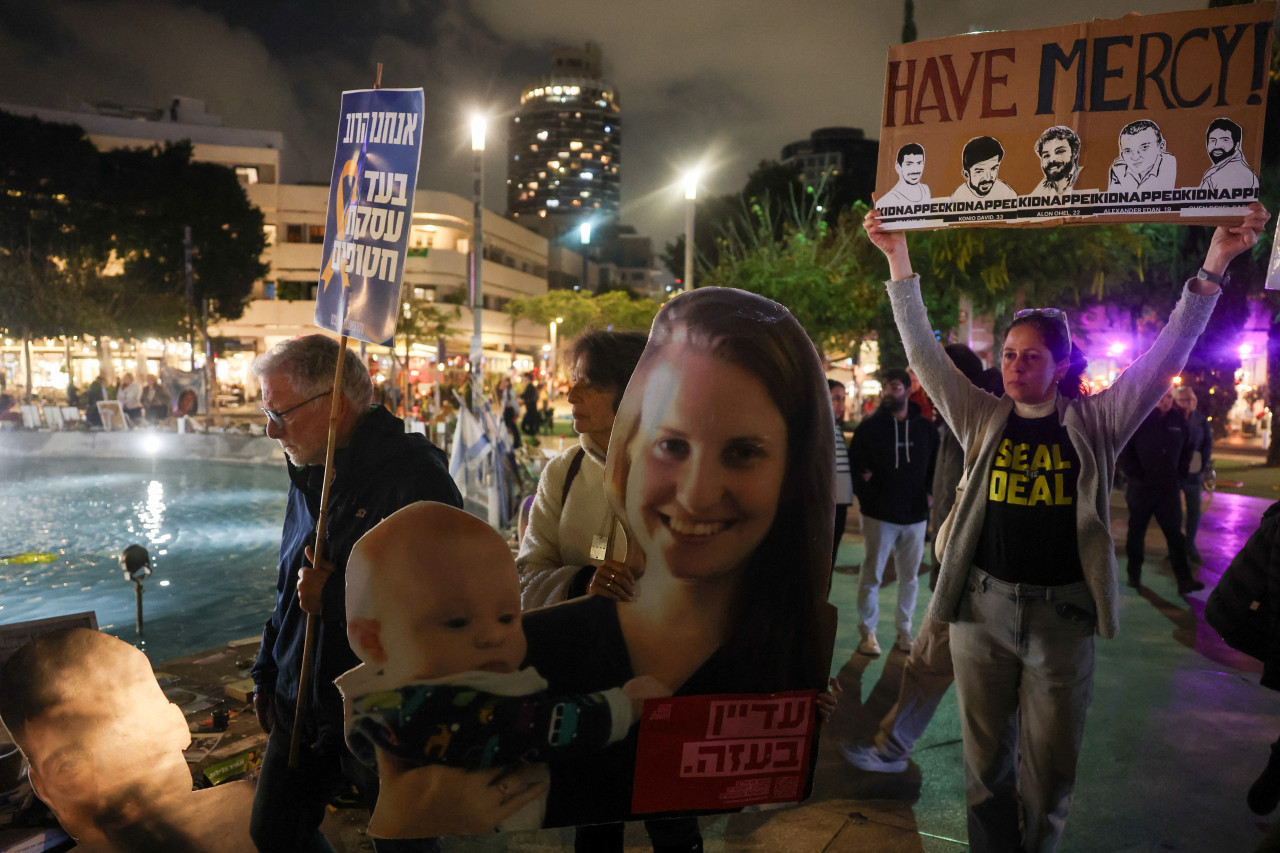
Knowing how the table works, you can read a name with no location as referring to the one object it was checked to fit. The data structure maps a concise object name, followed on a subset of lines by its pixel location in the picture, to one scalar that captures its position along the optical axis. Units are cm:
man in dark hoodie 569
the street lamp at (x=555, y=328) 5911
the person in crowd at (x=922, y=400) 761
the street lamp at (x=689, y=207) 1318
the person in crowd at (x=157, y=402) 2320
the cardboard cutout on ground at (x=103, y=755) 249
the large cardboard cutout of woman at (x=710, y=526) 164
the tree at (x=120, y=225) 3722
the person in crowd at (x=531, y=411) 2305
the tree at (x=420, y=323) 4462
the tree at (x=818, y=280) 2042
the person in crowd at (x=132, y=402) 2255
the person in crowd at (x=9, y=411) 2320
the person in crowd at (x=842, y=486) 526
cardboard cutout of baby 160
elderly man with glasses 227
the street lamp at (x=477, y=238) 1362
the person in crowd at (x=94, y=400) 2334
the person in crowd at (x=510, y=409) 1654
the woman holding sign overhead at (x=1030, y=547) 280
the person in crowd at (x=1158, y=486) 743
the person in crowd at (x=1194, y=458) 823
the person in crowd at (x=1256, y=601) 323
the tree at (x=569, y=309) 5978
